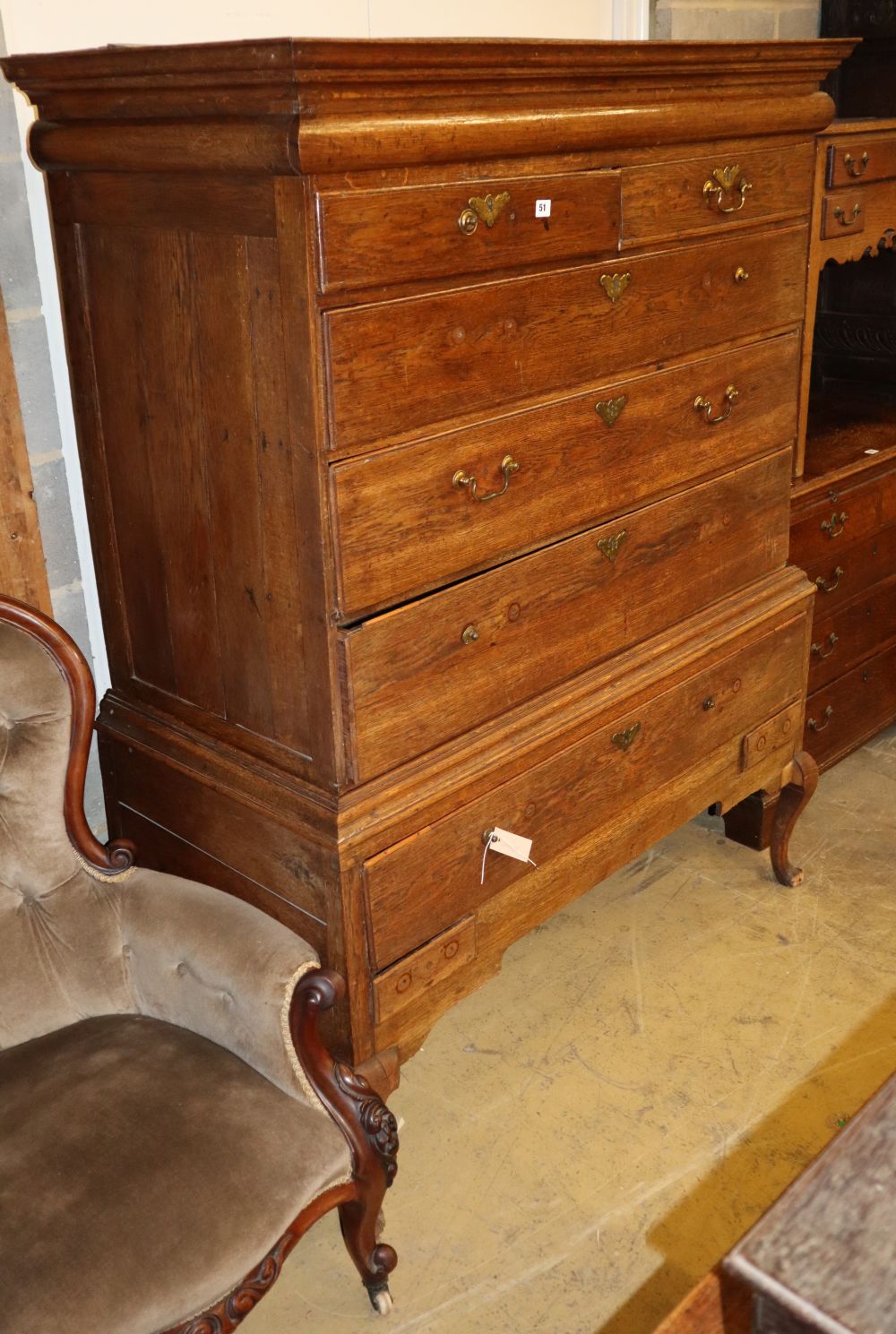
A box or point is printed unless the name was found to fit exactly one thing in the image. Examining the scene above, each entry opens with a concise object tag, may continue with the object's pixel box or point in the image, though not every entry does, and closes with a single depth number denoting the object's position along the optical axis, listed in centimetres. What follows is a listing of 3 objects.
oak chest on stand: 165
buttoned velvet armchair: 149
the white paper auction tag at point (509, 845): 209
